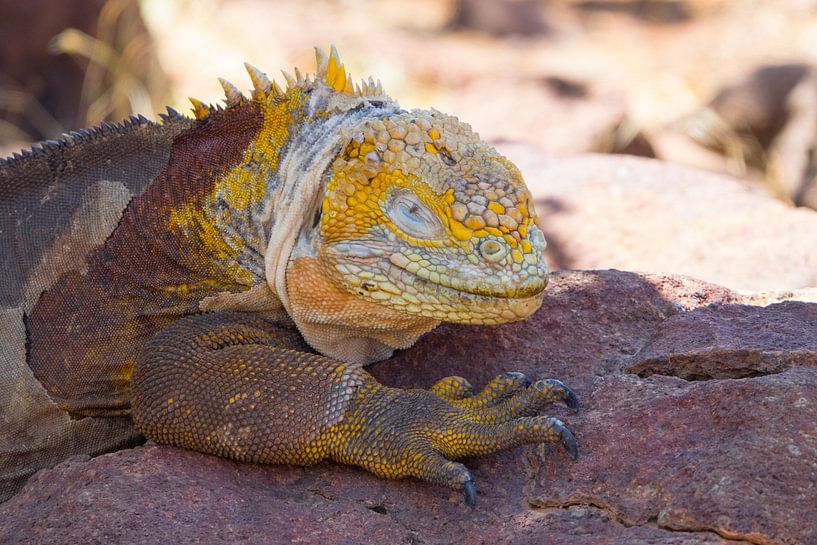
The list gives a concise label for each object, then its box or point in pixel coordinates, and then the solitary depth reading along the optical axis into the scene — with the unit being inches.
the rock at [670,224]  433.1
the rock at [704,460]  227.6
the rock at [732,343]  283.1
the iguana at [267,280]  281.1
